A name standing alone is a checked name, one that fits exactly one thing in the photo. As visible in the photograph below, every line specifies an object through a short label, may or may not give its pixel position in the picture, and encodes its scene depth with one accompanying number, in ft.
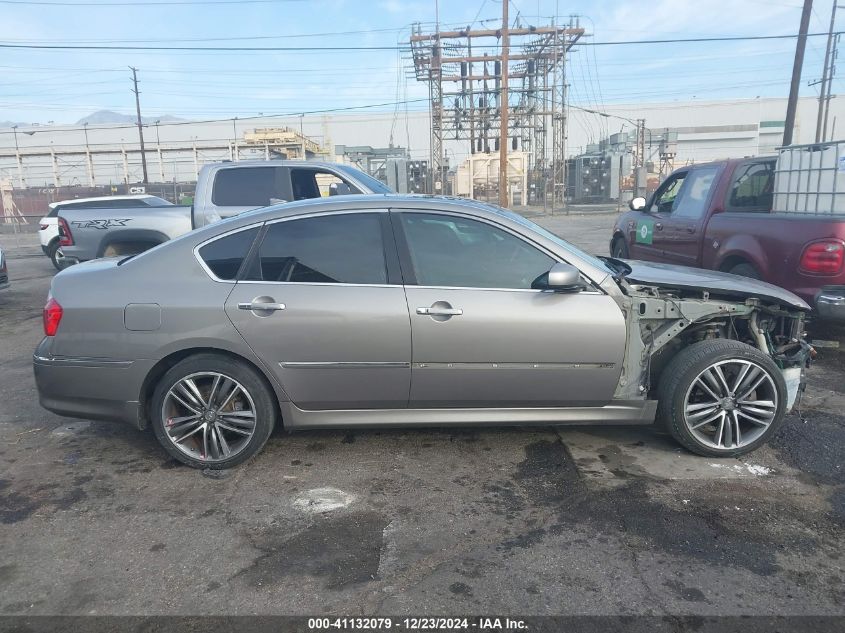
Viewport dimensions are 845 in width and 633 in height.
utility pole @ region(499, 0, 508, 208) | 79.61
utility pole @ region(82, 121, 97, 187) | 153.88
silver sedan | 12.28
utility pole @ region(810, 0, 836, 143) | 140.20
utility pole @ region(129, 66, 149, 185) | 155.18
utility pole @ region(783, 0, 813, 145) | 66.03
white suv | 48.08
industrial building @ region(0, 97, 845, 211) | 207.62
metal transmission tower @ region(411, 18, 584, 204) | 125.90
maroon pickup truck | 17.47
